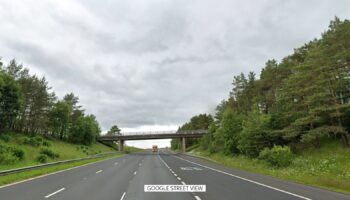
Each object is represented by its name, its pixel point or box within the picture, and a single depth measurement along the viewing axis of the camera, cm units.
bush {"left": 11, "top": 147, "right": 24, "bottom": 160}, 3673
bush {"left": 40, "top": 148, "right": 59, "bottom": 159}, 4678
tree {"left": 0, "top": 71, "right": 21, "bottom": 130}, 6124
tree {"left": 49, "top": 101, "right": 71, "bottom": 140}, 8338
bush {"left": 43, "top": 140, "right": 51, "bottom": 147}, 5822
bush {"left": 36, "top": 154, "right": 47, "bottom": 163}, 3867
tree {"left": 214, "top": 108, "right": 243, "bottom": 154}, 5406
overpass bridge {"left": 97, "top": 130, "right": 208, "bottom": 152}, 9381
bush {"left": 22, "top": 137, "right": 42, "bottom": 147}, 5459
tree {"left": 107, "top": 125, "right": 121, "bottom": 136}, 17922
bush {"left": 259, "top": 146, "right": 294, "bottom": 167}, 3077
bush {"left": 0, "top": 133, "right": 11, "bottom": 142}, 5334
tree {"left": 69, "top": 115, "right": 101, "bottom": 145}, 9181
